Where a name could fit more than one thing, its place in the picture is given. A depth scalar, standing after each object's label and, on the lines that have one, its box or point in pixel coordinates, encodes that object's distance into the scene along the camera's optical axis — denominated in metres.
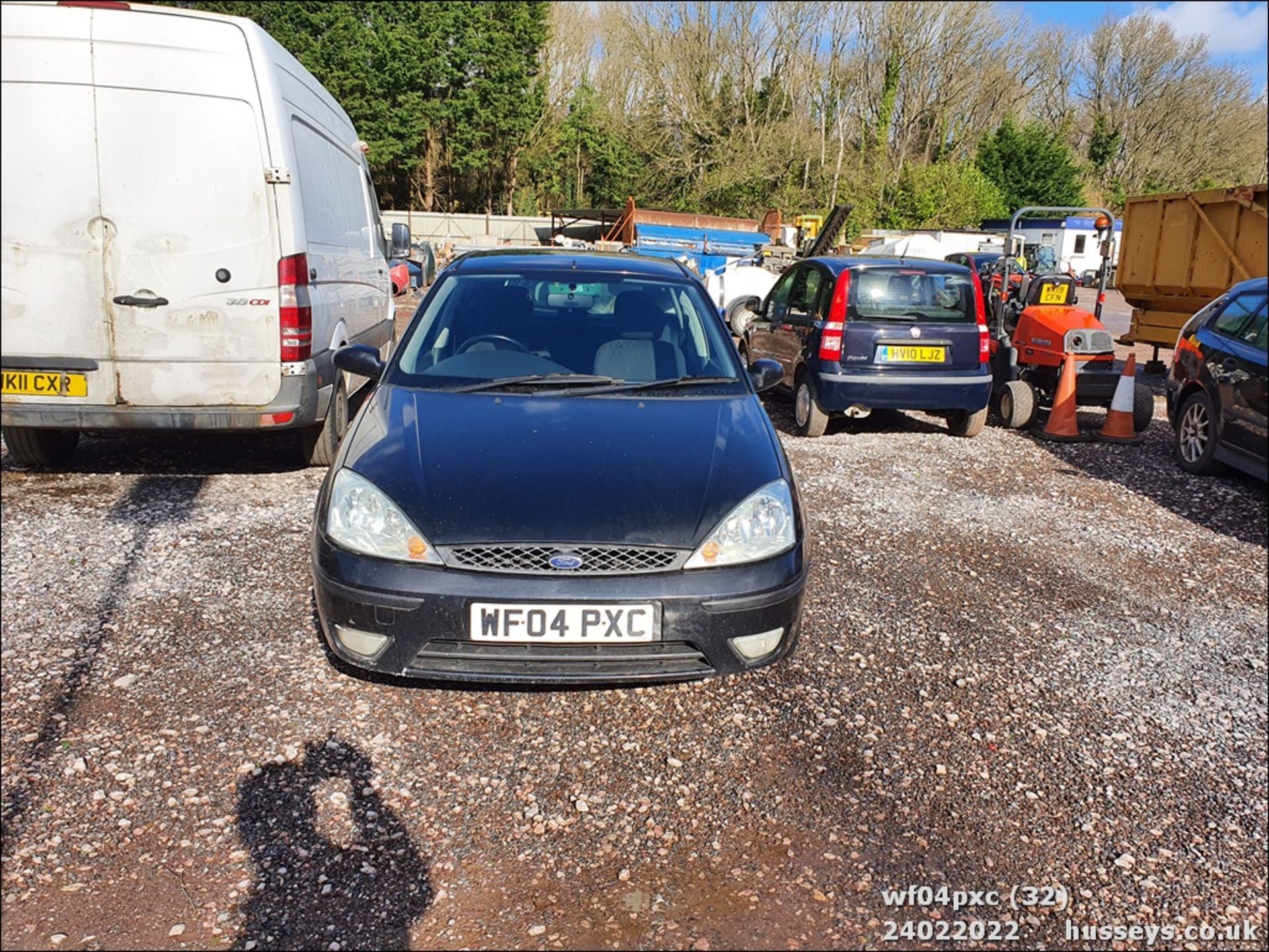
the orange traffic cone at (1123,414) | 7.70
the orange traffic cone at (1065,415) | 7.88
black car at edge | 3.62
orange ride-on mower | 7.98
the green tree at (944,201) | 36.19
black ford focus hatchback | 2.67
